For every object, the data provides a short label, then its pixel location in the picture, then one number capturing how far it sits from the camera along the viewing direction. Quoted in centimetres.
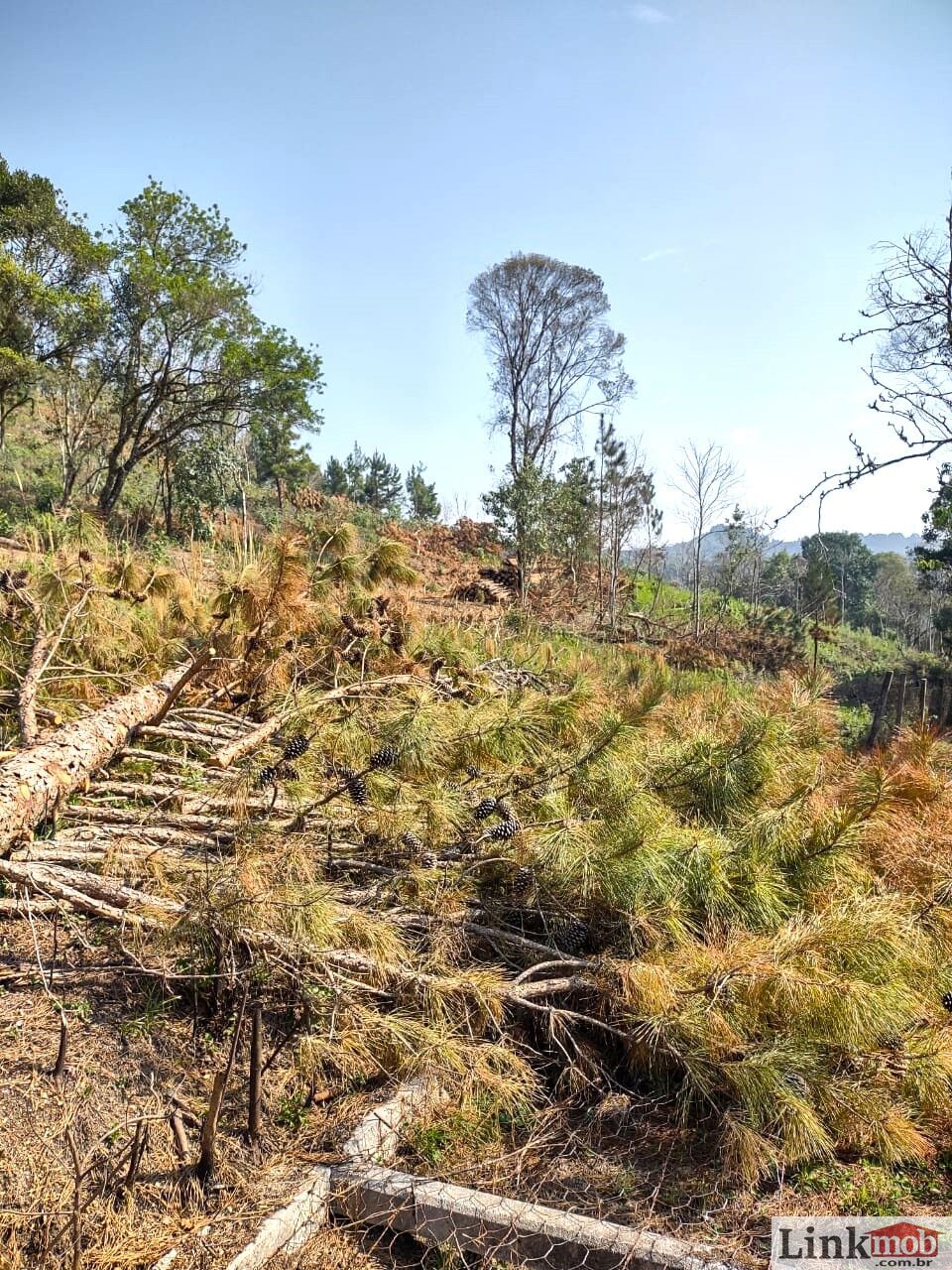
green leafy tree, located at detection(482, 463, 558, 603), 1403
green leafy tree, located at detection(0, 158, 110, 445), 1330
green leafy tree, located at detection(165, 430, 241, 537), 1515
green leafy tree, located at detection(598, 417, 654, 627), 1778
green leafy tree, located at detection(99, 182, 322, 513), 1386
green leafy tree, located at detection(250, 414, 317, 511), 2516
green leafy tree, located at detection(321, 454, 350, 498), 3162
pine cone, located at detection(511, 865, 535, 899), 278
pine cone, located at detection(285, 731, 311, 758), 302
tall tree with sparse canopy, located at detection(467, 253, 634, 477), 2128
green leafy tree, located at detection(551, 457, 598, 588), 1730
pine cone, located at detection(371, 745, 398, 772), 299
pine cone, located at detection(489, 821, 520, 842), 283
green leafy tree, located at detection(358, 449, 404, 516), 3036
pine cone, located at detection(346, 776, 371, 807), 284
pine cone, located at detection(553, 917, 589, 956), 271
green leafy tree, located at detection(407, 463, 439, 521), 2950
